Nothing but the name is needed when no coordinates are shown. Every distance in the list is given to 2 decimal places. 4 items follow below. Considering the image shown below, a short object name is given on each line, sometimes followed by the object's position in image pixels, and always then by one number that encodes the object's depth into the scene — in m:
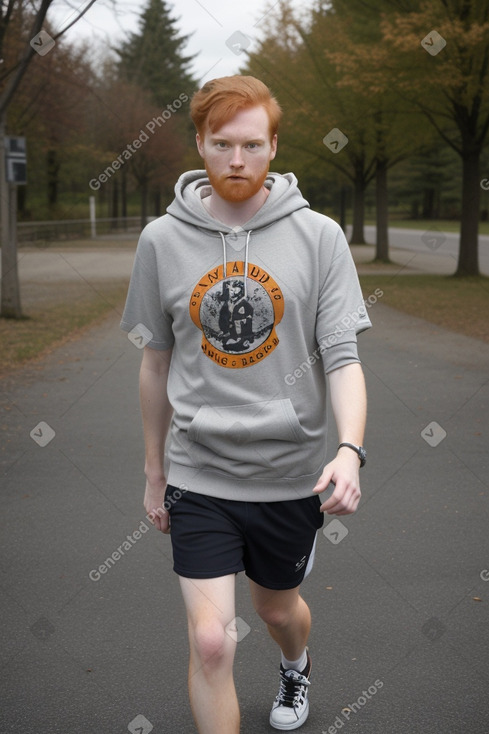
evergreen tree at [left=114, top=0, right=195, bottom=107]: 75.01
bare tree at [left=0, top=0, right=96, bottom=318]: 14.03
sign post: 15.34
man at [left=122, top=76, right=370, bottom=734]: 2.71
